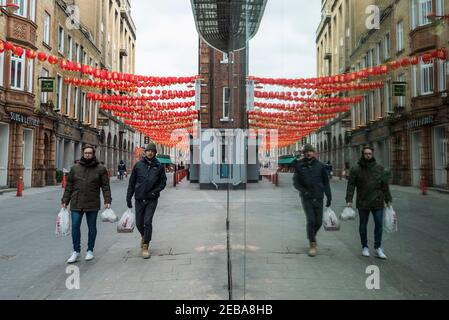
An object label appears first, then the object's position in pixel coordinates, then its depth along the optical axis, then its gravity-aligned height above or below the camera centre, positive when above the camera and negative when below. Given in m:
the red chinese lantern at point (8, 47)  15.15 +4.86
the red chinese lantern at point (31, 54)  16.36 +5.00
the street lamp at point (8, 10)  17.08 +7.28
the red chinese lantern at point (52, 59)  16.39 +4.74
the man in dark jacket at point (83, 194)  5.63 -0.38
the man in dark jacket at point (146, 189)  5.91 -0.32
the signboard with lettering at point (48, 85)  20.34 +4.49
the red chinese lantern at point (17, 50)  15.23 +4.76
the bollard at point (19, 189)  16.03 -0.88
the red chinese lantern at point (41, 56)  16.27 +4.84
